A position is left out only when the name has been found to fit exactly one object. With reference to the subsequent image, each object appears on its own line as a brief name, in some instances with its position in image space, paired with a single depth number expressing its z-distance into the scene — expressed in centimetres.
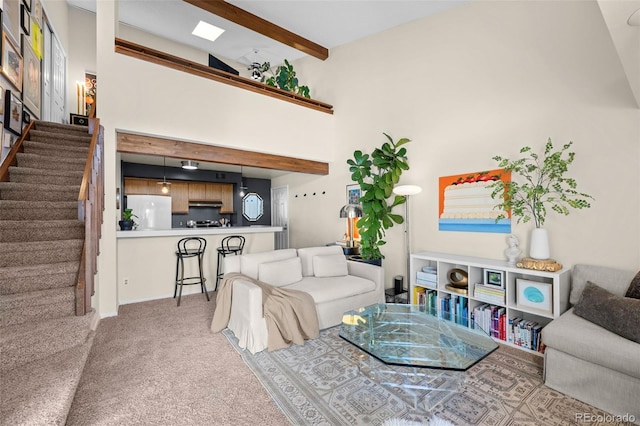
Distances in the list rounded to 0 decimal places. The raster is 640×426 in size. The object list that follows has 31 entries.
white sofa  276
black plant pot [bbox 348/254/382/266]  421
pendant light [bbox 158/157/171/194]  661
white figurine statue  311
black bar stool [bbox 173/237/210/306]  439
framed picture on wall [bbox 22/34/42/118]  401
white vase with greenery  284
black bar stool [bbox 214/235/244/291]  483
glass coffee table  192
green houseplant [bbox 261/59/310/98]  546
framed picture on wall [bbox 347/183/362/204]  515
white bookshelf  266
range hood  745
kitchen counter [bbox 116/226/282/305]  422
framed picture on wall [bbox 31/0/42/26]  438
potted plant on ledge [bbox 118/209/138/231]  455
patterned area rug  187
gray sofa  184
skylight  575
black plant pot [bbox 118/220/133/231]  455
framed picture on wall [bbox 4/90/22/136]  344
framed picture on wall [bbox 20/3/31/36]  386
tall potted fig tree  421
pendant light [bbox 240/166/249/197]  750
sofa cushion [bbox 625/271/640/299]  222
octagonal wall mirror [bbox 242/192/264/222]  803
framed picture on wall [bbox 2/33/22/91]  334
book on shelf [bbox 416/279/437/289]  356
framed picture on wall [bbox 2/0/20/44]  334
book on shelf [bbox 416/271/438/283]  356
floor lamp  385
